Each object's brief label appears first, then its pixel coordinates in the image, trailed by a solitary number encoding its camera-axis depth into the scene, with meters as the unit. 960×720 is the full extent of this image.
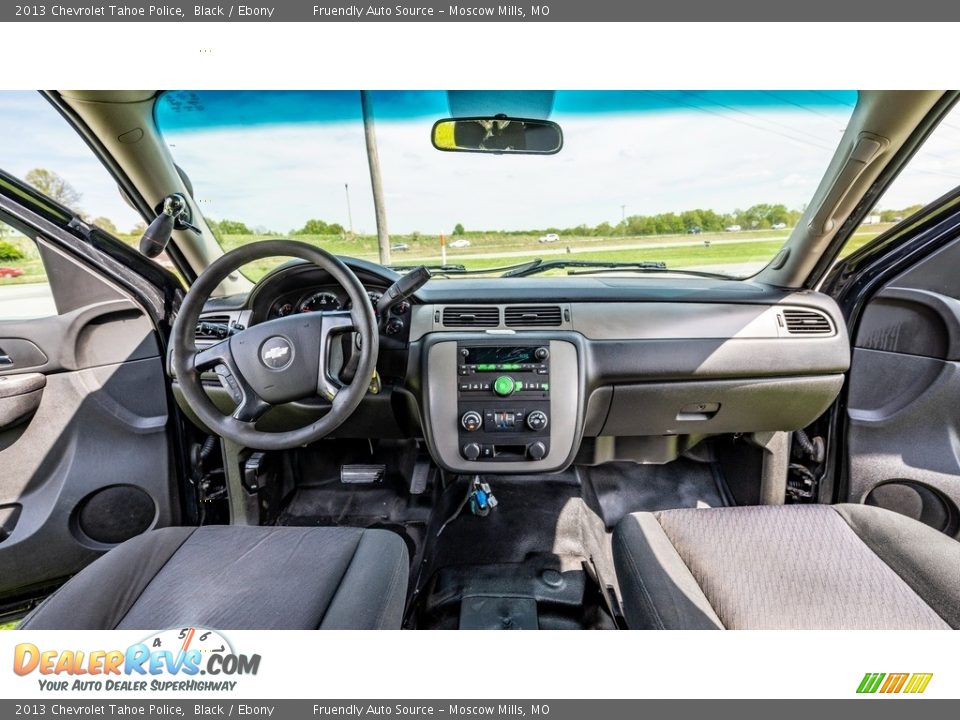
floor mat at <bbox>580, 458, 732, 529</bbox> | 2.43
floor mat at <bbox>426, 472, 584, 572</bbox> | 2.08
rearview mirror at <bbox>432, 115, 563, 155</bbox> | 1.78
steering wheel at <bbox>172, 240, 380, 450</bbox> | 1.46
